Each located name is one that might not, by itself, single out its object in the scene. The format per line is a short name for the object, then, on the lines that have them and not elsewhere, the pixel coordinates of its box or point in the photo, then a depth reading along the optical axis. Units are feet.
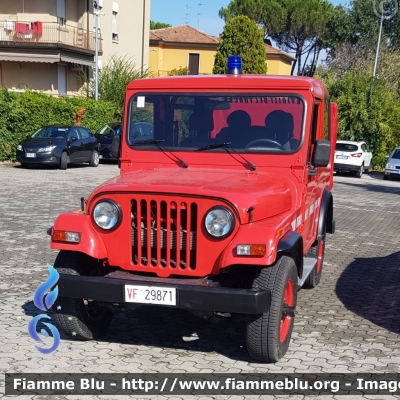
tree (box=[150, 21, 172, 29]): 242.47
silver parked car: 86.69
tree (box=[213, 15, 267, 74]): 141.79
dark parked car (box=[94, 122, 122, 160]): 82.38
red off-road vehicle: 15.90
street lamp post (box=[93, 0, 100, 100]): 103.81
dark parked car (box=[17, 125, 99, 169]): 70.28
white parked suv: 85.30
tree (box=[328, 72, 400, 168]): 101.81
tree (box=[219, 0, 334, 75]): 185.57
